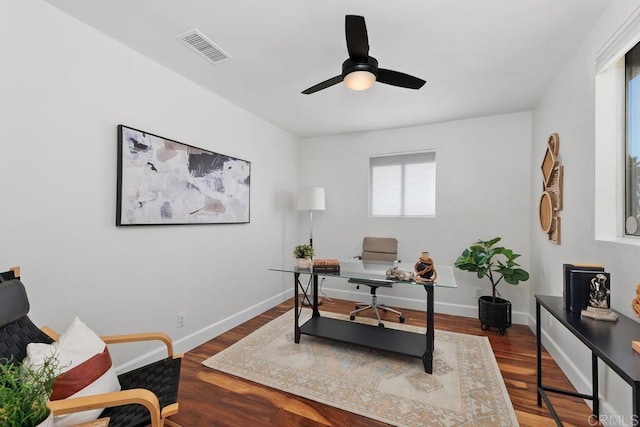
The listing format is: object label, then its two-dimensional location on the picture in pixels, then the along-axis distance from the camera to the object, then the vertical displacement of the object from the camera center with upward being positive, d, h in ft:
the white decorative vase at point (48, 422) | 2.83 -2.18
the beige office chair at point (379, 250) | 12.64 -1.48
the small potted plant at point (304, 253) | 9.59 -1.25
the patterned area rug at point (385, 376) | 6.12 -4.25
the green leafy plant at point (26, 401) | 2.62 -1.90
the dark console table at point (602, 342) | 3.21 -1.70
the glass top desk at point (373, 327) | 7.61 -3.74
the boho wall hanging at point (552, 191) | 8.21 +0.97
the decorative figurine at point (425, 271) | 7.39 -1.40
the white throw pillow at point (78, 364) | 4.19 -2.51
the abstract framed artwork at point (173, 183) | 7.19 +0.98
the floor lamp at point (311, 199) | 13.25 +0.88
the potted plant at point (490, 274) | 10.02 -1.94
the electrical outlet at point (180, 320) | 8.58 -3.29
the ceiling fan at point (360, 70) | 5.22 +3.33
